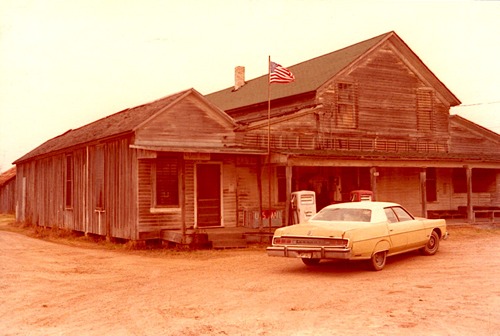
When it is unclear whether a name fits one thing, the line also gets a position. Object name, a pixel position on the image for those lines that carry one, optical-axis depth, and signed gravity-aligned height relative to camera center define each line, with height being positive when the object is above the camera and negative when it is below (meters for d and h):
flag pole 18.80 +1.24
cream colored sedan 11.15 -0.99
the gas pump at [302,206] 18.62 -0.55
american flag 18.80 +4.04
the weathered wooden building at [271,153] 18.22 +1.43
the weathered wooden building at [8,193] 43.53 +0.10
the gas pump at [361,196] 20.55 -0.26
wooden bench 23.39 -1.16
